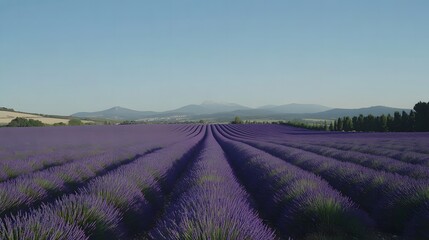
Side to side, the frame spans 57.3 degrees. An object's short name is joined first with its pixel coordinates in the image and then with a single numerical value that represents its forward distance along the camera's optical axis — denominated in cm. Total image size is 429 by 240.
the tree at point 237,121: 9112
